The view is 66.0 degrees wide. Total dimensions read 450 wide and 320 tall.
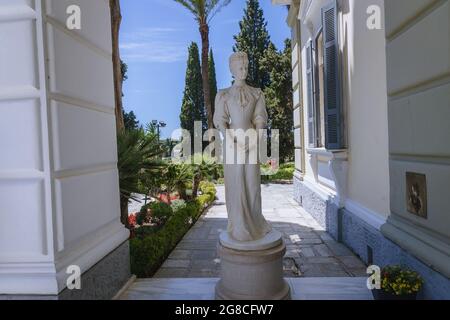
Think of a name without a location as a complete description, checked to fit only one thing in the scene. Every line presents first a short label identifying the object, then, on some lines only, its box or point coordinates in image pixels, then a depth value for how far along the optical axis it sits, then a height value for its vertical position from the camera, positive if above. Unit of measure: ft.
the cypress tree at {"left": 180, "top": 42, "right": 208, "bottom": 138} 100.53 +15.50
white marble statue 12.22 +0.06
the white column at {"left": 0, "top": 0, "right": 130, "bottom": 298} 9.01 +0.14
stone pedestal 11.61 -4.07
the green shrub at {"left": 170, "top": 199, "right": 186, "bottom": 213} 28.85 -4.60
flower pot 10.32 -4.68
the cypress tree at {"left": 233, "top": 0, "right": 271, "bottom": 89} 85.51 +27.64
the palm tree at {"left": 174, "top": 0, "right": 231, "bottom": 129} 47.57 +18.54
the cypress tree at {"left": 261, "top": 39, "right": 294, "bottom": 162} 74.08 +9.58
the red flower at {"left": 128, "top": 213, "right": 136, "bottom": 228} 25.45 -4.92
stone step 12.76 -5.40
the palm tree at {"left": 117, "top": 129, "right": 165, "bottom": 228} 16.99 -0.25
